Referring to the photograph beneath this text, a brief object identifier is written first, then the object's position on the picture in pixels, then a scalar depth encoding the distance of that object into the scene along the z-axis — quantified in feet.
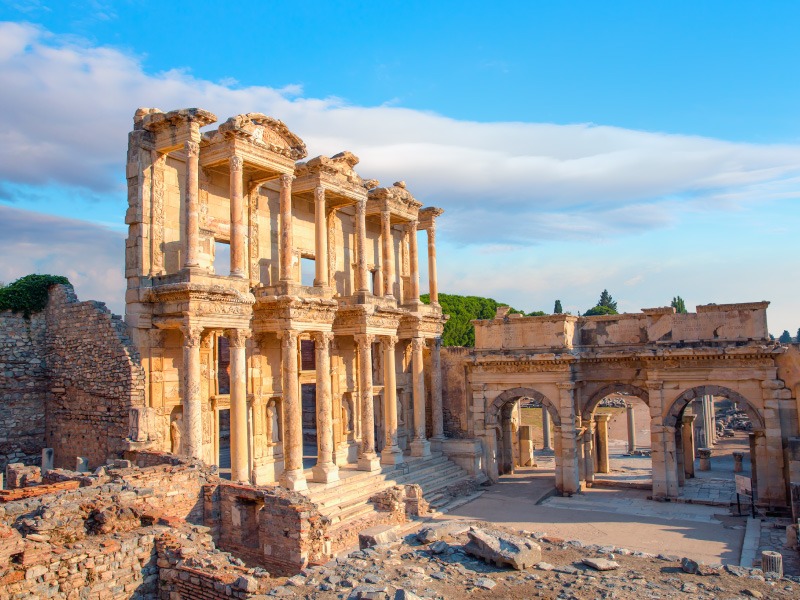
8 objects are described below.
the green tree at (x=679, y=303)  305.22
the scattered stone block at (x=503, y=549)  35.24
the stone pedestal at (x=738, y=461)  93.94
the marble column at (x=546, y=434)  124.57
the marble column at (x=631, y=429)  117.50
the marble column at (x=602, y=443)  95.14
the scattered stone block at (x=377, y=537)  40.68
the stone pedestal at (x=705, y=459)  98.37
